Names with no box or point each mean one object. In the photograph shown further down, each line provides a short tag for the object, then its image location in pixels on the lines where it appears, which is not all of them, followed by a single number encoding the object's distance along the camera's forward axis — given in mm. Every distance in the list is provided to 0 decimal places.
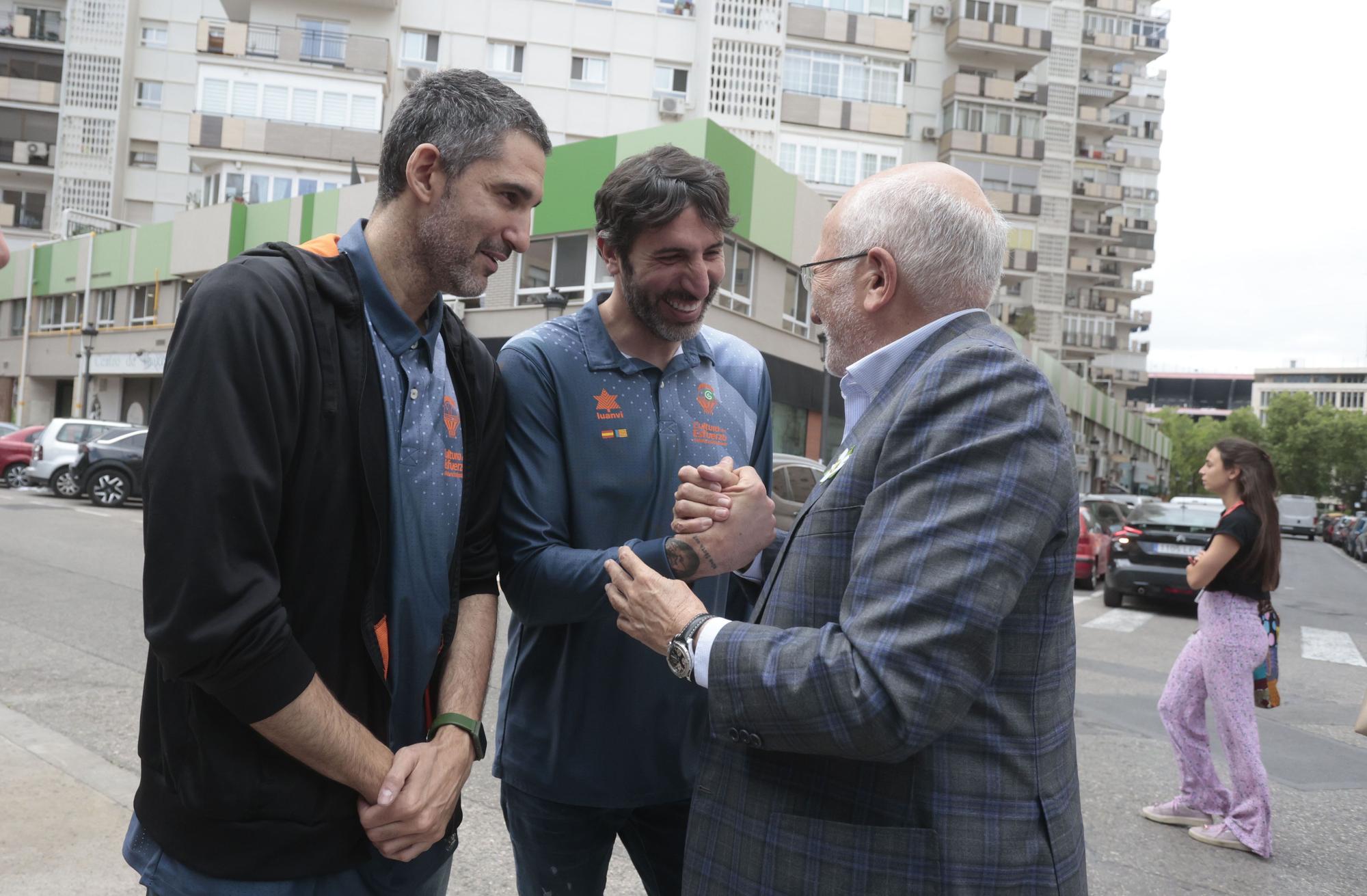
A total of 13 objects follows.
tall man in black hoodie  1521
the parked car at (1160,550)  15305
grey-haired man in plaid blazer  1552
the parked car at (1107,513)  20594
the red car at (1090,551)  18273
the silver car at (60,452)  22844
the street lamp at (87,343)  33812
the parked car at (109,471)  21750
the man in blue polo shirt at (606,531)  2232
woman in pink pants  5402
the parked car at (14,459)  25922
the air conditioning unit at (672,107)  38656
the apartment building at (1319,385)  166000
